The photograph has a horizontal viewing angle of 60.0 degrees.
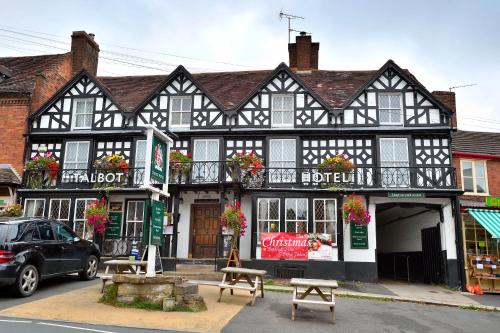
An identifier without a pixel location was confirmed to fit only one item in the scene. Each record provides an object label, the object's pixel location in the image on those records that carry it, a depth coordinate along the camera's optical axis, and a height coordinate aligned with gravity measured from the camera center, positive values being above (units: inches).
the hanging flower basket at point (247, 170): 703.7 +122.9
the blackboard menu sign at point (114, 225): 735.1 +31.6
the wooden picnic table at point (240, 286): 396.8 -34.3
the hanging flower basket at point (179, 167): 718.5 +127.6
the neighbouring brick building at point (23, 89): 774.5 +287.2
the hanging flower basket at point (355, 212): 642.2 +53.0
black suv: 375.9 -9.6
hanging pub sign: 389.4 +77.3
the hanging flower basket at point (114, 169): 735.7 +125.3
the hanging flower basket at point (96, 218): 687.1 +40.1
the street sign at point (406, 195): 665.6 +82.6
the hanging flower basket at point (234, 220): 607.2 +35.8
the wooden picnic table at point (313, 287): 355.6 -32.2
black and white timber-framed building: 682.2 +152.1
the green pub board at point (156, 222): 378.3 +19.9
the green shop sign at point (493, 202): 674.8 +75.2
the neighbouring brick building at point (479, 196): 649.6 +94.4
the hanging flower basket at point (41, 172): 752.3 +122.1
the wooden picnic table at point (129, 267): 419.2 -24.0
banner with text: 660.1 +1.4
